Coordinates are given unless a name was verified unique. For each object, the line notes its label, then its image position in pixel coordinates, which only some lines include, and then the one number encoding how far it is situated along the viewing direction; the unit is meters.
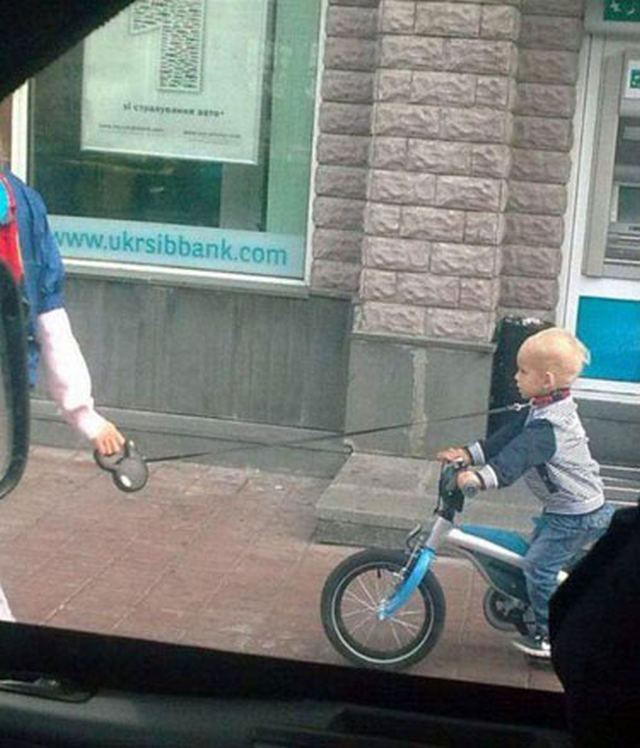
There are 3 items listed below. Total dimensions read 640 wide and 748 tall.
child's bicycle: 4.61
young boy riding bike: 4.33
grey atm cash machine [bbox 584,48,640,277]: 7.51
